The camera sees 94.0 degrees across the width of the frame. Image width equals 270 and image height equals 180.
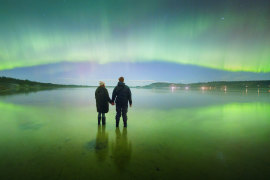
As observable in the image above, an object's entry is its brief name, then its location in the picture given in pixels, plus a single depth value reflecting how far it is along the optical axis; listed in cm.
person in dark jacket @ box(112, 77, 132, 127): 631
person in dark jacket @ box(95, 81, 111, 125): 654
